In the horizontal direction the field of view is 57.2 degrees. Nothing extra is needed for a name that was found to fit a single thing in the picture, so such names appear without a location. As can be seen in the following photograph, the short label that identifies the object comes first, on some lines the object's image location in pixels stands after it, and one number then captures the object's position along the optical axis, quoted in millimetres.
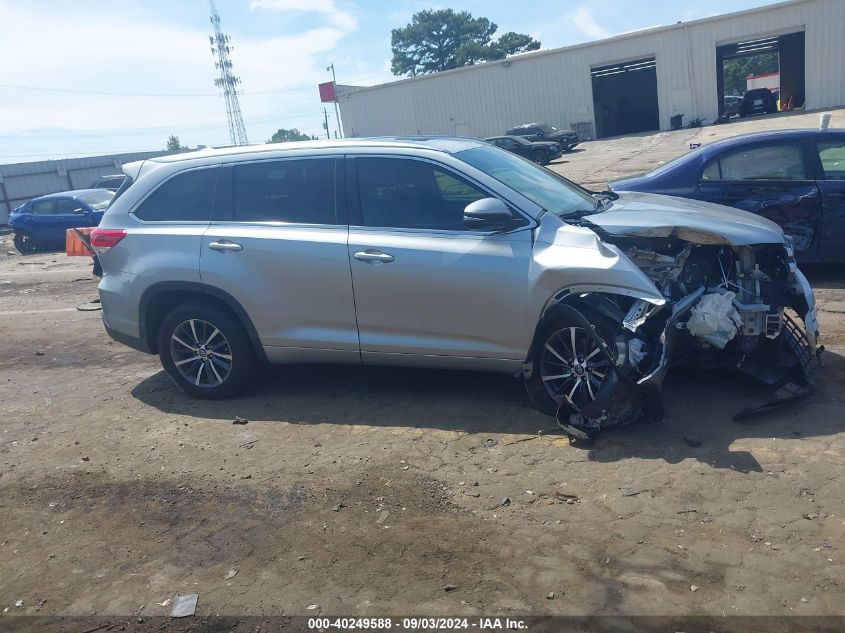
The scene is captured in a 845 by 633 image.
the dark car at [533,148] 32094
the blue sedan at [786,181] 7641
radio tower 71312
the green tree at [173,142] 81581
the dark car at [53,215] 20219
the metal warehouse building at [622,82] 37625
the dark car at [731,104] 41062
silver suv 4934
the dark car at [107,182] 28939
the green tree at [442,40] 84938
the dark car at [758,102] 38938
